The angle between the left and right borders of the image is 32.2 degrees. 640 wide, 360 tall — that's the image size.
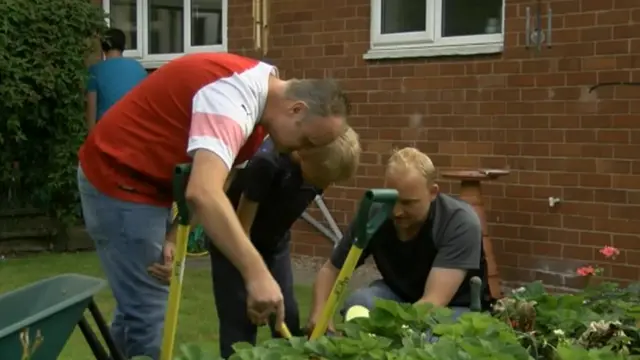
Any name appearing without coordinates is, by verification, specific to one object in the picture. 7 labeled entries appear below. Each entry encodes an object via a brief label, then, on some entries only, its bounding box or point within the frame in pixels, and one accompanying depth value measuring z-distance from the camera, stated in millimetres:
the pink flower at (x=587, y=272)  5491
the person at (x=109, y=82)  9156
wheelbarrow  3004
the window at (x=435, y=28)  7406
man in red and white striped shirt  2914
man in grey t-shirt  4148
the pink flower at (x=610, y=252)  5865
